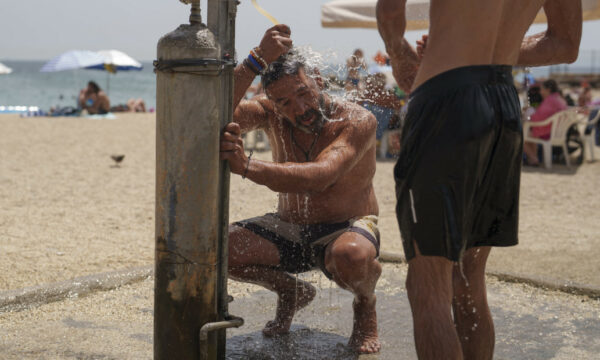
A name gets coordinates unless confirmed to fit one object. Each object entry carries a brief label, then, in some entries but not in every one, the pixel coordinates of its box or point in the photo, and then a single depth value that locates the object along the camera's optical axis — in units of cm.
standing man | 223
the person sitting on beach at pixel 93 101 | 2195
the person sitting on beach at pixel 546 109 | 1121
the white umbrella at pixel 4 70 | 2770
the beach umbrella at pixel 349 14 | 1048
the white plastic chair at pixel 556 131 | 1101
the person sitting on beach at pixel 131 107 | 2638
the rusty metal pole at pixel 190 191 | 251
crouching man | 315
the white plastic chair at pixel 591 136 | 1232
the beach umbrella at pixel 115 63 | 2653
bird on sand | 1094
